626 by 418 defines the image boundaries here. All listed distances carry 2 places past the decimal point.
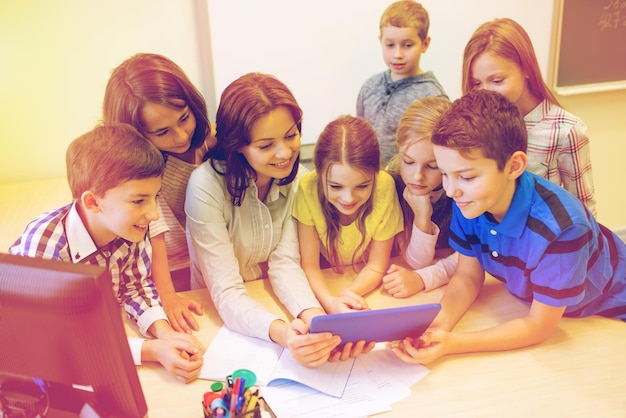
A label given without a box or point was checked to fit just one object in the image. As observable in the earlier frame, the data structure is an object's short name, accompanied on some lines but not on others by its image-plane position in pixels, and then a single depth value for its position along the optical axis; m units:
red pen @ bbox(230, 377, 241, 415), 0.86
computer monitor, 0.60
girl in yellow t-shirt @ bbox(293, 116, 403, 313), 1.28
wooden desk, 0.94
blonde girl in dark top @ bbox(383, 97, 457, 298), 1.29
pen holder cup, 0.85
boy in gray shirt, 2.12
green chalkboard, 2.60
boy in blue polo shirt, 1.04
